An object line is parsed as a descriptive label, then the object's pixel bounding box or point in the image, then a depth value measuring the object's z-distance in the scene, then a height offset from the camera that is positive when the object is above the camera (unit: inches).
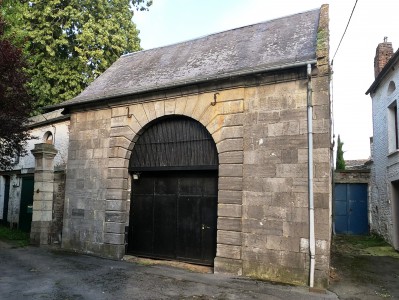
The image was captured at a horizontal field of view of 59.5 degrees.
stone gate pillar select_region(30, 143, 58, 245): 431.8 -7.0
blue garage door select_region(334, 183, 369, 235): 611.5 -19.4
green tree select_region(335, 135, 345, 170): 883.2 +102.0
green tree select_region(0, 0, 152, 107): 697.0 +301.0
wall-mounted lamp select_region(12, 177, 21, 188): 609.8 +10.6
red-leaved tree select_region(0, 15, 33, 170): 361.1 +100.3
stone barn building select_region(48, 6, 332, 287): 278.2 +36.3
